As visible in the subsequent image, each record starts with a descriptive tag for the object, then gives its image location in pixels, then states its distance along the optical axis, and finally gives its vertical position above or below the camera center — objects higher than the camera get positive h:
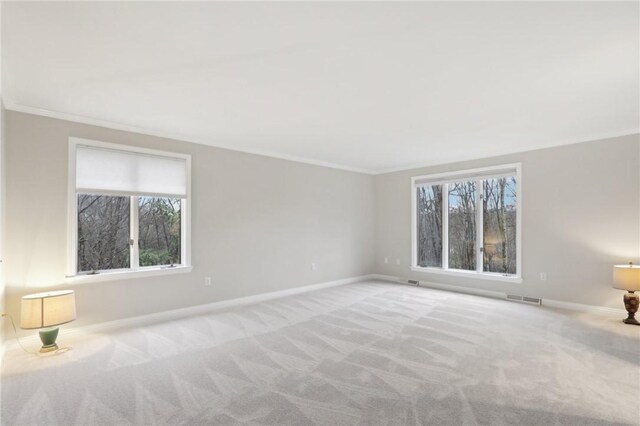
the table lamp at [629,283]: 3.89 -0.88
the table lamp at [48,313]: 3.06 -0.98
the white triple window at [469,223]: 5.49 -0.14
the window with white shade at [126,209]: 3.77 +0.10
